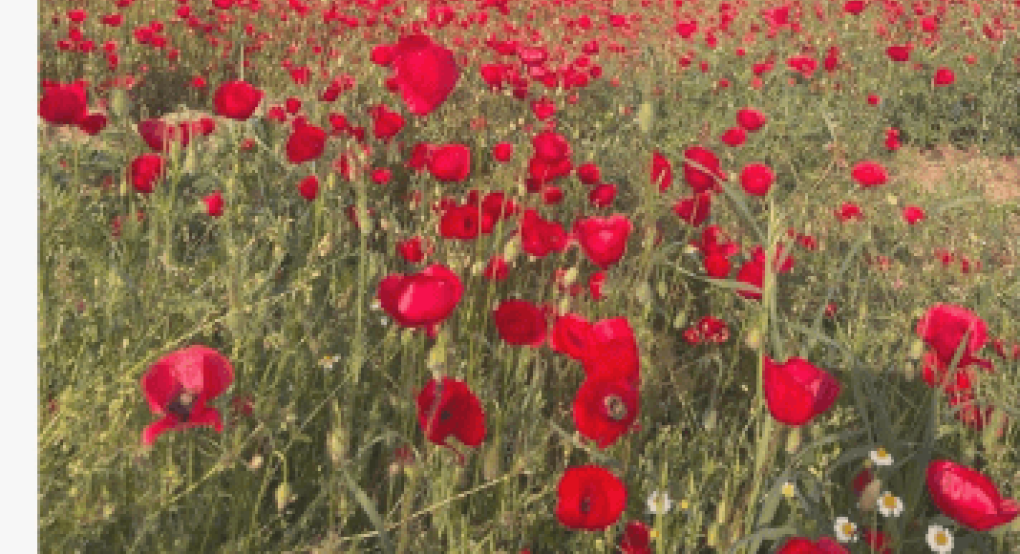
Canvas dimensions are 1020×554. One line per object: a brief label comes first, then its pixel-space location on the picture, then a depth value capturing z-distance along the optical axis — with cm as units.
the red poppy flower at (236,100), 183
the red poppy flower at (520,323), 126
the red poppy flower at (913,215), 240
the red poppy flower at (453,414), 103
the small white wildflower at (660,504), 102
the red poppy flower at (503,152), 215
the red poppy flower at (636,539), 117
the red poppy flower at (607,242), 144
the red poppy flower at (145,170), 169
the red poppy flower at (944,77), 384
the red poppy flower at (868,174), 237
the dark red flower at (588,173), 211
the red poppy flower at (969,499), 98
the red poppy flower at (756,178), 201
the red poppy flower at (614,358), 109
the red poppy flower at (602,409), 107
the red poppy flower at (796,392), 102
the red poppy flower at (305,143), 180
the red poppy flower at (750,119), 247
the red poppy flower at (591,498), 99
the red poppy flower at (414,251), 164
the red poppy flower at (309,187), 189
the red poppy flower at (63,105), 162
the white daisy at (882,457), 123
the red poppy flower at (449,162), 179
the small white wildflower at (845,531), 124
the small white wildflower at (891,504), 126
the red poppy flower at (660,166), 177
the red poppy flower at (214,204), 181
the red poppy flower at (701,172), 179
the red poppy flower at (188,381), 98
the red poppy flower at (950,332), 127
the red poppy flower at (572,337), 122
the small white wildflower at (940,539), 122
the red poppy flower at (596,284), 169
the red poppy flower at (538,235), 158
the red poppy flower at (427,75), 156
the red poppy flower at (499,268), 155
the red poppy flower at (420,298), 108
